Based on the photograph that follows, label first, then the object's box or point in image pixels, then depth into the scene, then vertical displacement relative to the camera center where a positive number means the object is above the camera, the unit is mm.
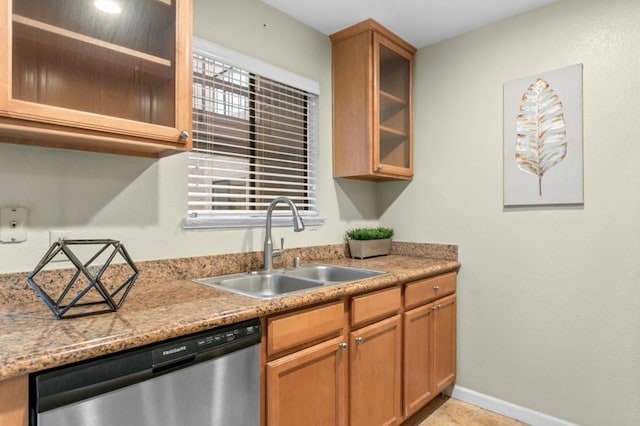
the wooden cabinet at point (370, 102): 2361 +710
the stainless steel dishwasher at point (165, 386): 891 -473
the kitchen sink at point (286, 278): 1807 -352
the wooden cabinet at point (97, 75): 1104 +461
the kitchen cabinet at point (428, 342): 2047 -778
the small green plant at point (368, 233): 2547 -159
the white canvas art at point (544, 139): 2057 +408
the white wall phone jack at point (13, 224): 1305 -47
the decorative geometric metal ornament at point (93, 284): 1107 -266
